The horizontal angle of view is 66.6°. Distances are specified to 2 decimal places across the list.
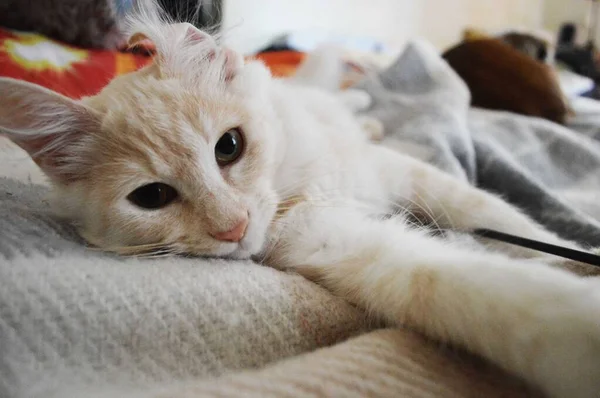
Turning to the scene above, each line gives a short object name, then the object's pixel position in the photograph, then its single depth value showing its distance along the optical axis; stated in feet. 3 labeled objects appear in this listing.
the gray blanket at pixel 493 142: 0.93
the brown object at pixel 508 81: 1.58
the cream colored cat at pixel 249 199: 0.43
